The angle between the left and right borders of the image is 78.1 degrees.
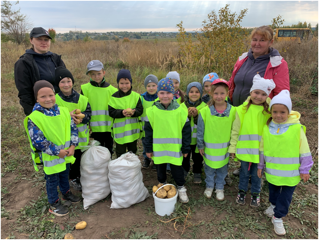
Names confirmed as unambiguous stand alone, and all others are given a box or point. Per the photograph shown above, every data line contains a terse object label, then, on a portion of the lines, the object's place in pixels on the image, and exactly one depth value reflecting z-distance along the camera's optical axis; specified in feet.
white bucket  8.74
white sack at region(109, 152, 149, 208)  9.22
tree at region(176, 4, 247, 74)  24.32
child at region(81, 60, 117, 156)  10.76
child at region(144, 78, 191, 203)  8.86
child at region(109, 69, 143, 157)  10.30
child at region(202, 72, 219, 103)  10.96
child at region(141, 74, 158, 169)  10.95
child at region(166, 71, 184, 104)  11.26
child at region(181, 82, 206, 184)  10.14
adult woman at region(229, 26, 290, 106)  8.87
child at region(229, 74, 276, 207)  8.30
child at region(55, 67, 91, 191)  9.38
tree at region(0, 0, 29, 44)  47.80
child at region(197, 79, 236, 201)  9.08
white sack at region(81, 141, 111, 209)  9.57
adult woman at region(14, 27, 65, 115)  9.17
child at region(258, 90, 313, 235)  7.50
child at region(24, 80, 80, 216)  8.05
